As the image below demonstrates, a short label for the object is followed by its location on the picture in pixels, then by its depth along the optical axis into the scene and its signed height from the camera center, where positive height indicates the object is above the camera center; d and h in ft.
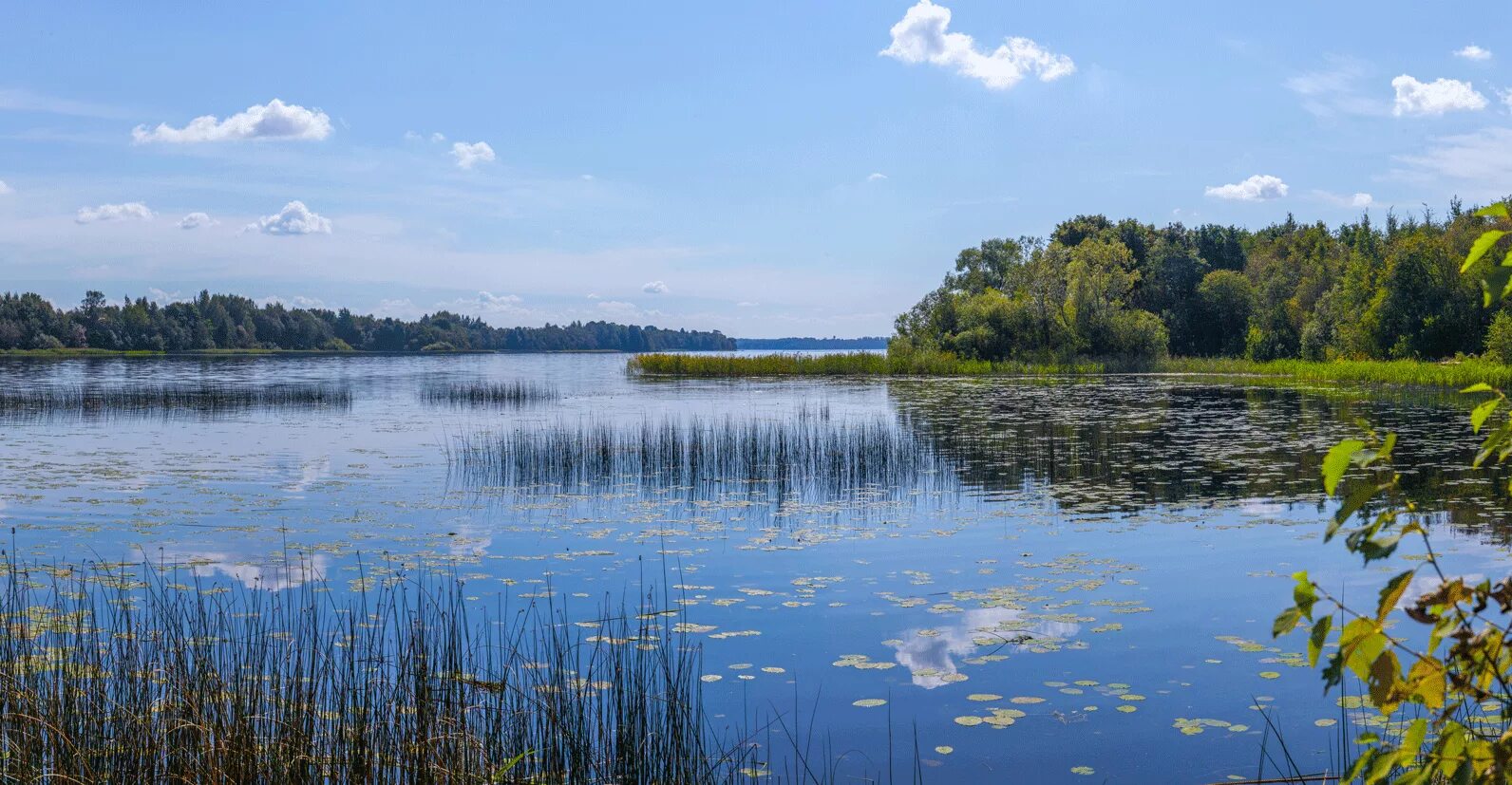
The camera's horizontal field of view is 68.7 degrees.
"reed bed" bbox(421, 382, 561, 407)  107.96 -3.47
